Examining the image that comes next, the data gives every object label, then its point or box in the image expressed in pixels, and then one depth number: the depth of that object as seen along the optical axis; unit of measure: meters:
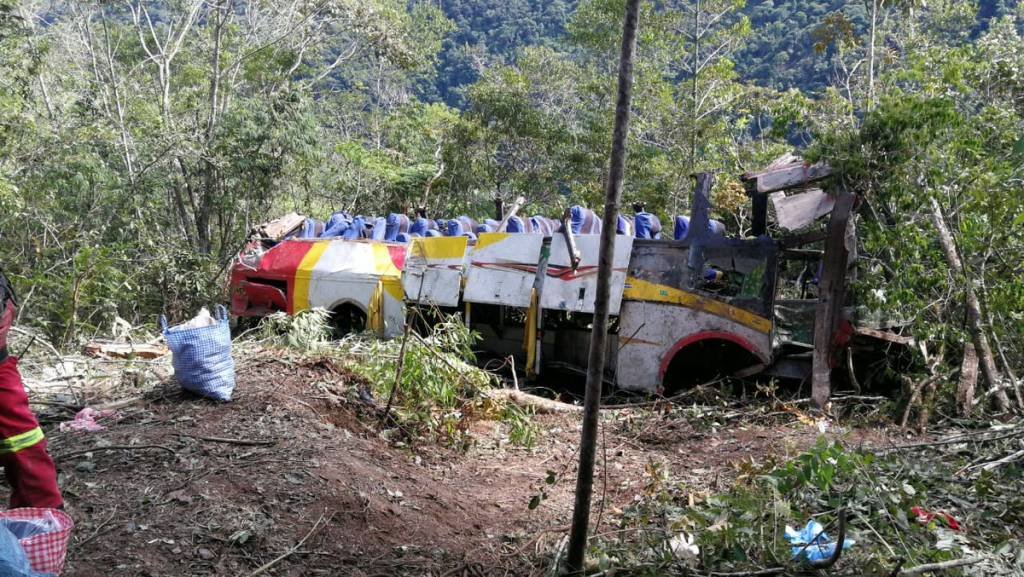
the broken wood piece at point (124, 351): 6.95
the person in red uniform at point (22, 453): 3.52
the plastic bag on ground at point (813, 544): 3.23
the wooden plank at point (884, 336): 6.53
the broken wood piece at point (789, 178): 6.91
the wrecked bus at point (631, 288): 7.00
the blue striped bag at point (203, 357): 5.15
